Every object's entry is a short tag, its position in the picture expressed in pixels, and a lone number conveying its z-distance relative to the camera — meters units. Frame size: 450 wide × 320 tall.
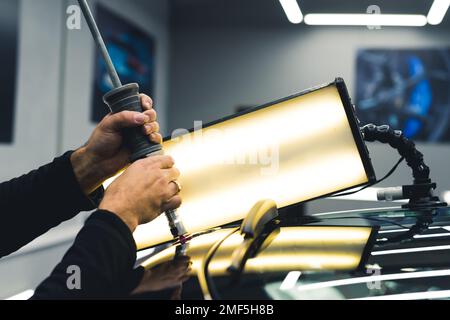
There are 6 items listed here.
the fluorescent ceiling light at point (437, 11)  2.35
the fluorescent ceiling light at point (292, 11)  2.92
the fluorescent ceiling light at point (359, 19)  3.07
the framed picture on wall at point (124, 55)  2.47
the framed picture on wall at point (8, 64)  1.70
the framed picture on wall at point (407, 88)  3.50
